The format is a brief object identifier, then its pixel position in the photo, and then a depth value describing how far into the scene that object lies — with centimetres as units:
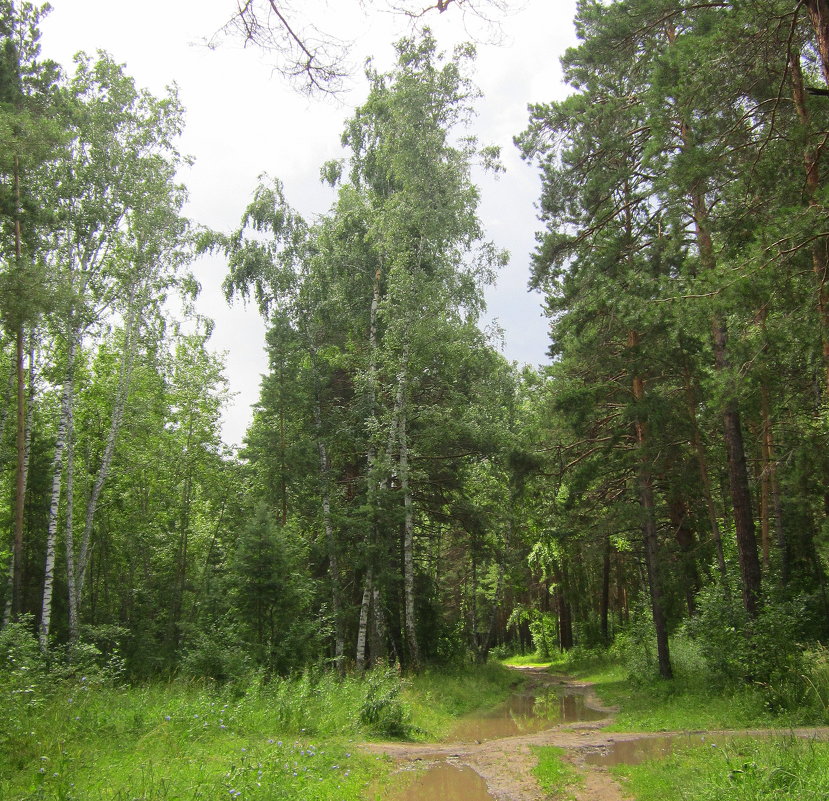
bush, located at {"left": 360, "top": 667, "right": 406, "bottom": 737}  1111
